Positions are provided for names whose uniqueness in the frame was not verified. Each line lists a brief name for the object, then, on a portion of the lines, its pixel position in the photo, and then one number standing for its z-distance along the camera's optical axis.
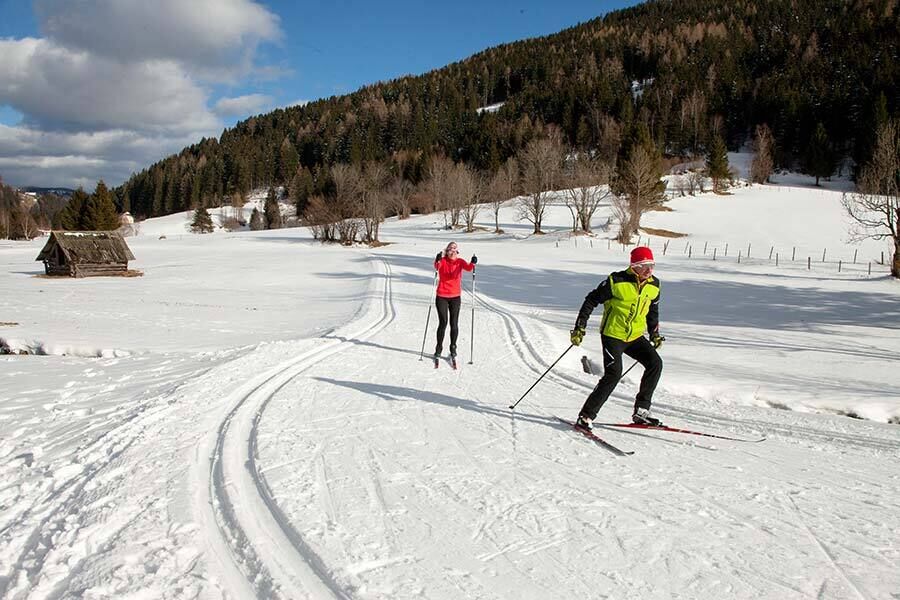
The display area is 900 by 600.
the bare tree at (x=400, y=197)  78.81
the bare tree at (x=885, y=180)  25.44
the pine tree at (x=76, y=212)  63.31
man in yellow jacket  5.02
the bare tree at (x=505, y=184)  65.37
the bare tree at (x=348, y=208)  51.44
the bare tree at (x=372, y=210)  49.94
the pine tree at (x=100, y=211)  62.06
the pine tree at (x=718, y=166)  68.69
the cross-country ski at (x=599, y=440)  4.77
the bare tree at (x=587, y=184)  48.12
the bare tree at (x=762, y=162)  76.19
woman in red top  8.63
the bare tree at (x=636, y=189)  44.72
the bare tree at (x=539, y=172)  51.47
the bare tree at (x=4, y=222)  81.38
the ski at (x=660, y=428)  5.34
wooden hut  29.52
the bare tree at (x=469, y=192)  59.19
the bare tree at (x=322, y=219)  51.66
